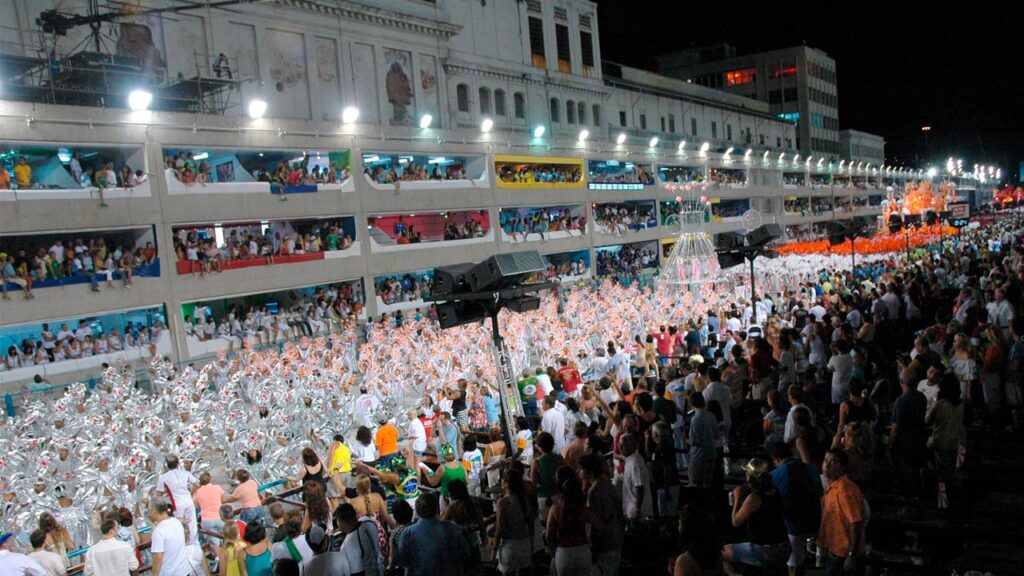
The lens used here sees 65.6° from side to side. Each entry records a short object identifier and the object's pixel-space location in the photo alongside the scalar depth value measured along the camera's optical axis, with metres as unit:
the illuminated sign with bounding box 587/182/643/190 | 41.81
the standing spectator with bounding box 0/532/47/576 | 6.75
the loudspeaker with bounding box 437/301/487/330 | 9.76
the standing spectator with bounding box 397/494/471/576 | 6.02
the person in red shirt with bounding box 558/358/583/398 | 13.26
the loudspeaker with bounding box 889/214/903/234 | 32.81
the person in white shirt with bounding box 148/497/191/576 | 7.46
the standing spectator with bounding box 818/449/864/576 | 6.09
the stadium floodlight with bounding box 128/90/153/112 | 22.12
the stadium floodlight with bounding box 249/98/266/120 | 25.42
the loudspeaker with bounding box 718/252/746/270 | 19.61
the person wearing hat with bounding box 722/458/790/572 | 6.01
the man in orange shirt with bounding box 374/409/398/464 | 10.61
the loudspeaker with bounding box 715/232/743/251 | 18.91
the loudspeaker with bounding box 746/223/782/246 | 18.11
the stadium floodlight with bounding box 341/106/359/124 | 28.28
